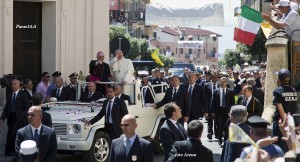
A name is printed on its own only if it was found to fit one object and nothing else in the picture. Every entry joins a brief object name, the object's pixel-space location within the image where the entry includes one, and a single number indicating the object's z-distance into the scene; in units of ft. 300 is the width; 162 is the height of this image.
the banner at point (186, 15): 93.50
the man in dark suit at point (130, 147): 29.30
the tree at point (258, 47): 141.51
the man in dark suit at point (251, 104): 50.75
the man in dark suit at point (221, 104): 61.21
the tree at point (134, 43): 213.66
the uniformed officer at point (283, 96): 35.68
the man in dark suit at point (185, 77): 82.86
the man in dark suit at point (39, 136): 32.99
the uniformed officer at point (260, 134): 23.26
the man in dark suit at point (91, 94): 55.26
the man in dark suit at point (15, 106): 53.06
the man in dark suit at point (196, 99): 62.03
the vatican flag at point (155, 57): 145.28
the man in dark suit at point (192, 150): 27.73
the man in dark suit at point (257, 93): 56.97
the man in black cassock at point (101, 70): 58.45
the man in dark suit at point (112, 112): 48.91
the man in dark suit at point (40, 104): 41.14
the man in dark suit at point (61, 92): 58.55
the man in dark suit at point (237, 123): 30.17
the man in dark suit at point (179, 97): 55.16
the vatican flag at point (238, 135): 19.83
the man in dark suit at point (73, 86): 58.68
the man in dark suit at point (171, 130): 32.32
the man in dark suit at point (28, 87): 55.86
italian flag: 62.08
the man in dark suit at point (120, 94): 50.82
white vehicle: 49.52
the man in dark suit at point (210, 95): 65.04
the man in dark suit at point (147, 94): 58.03
